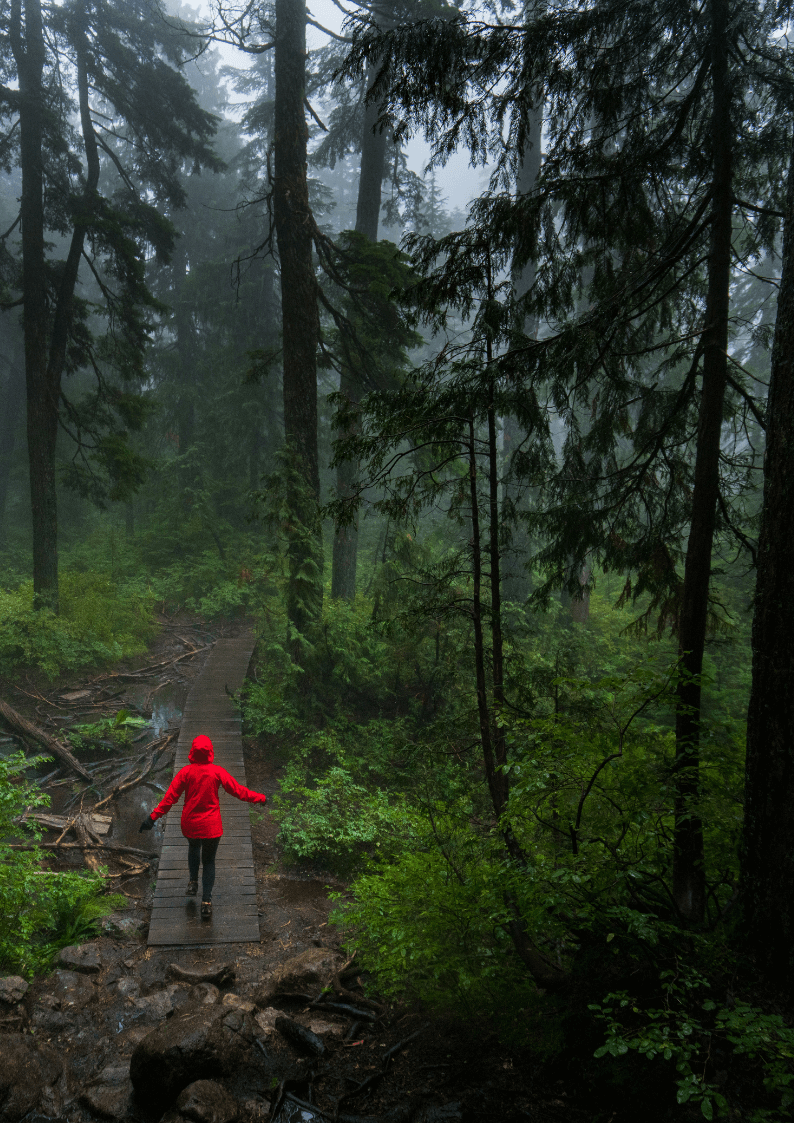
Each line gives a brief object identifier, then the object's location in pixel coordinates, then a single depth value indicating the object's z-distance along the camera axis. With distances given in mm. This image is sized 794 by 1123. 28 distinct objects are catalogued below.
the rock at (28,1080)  3277
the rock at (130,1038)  4012
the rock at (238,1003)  4262
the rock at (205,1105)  3215
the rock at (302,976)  4547
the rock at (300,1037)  3854
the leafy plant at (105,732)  9664
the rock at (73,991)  4293
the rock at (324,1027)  4051
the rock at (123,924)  5395
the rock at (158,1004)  4379
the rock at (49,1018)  3996
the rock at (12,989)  3986
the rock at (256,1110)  3334
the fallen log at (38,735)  9055
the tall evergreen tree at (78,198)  12133
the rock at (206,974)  4777
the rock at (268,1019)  4142
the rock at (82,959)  4727
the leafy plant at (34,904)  4312
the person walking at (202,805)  5777
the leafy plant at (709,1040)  2018
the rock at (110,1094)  3395
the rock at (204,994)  4445
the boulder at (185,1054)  3449
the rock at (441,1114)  2990
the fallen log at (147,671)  12461
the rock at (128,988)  4547
